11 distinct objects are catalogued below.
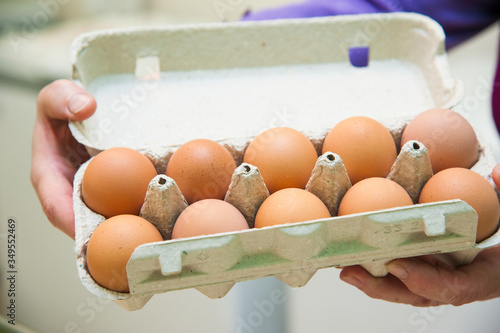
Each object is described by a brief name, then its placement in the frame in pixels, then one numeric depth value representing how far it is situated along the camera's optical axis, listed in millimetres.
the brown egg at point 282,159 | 554
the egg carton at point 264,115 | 514
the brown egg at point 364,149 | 558
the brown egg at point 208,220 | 521
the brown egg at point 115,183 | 542
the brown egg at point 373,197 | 530
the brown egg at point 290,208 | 525
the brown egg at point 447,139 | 561
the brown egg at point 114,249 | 514
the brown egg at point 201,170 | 549
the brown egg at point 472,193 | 534
